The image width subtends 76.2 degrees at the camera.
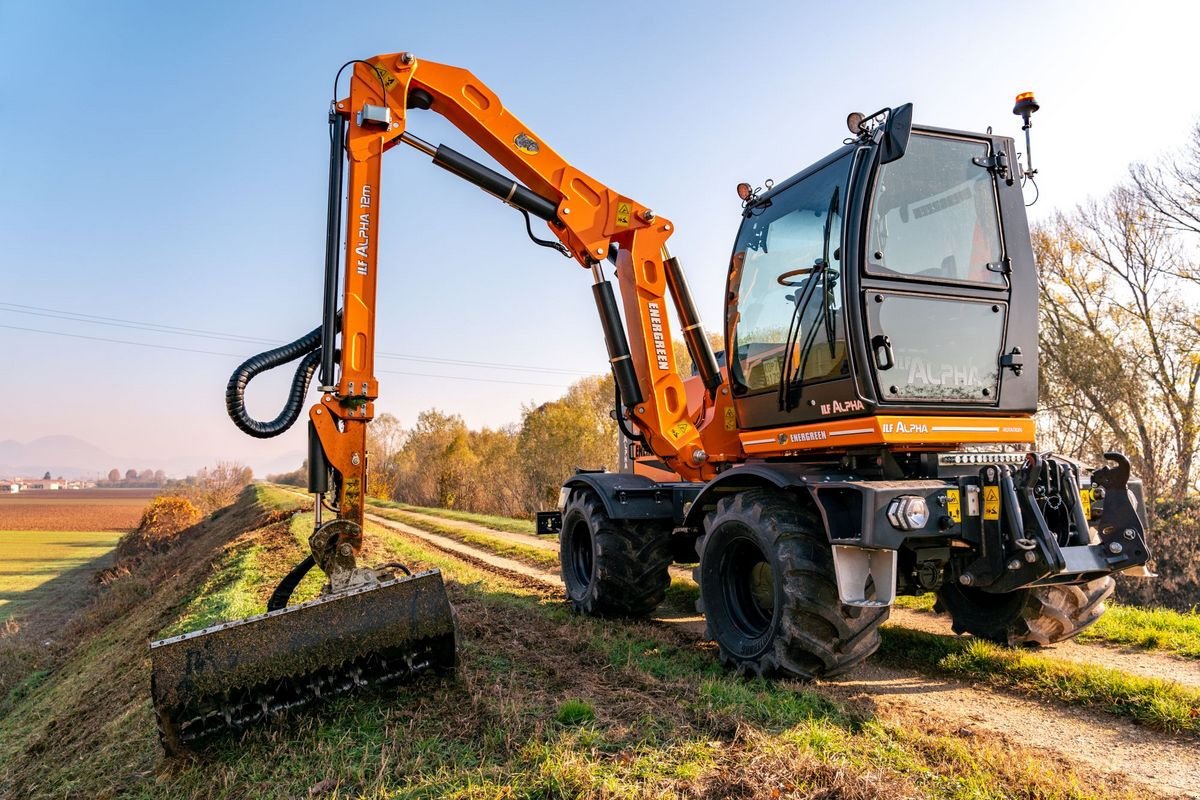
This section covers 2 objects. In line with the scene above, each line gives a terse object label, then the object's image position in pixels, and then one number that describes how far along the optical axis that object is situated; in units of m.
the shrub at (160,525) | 28.80
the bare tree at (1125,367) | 15.73
